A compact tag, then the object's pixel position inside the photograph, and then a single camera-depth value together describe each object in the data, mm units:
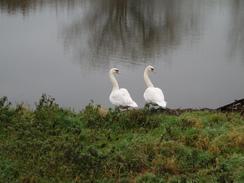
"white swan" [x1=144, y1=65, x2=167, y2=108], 11703
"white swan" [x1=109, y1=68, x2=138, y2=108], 12078
